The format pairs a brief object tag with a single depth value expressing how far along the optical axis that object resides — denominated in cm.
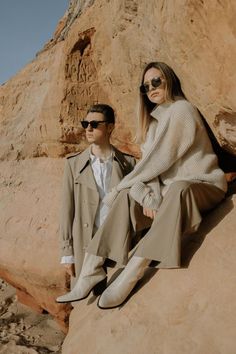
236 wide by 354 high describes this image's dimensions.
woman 208
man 266
